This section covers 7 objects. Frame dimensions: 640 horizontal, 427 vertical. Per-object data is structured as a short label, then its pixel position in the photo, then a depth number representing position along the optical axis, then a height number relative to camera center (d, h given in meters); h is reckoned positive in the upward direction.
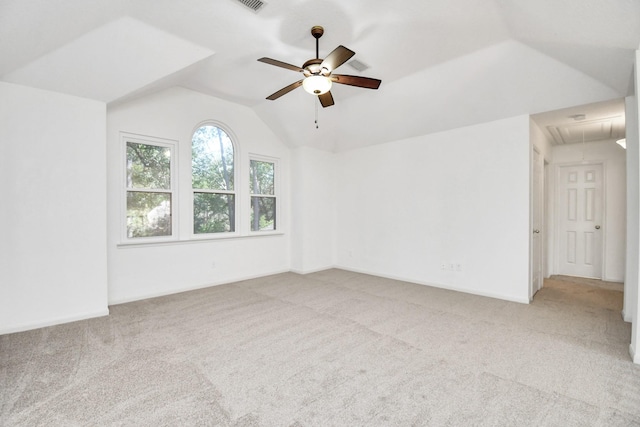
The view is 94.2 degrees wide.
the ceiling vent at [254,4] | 2.59 +1.85
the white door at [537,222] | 4.28 -0.17
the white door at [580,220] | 5.20 -0.17
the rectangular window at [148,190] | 4.16 +0.32
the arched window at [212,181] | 4.83 +0.53
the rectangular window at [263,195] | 5.62 +0.32
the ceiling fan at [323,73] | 2.59 +1.31
